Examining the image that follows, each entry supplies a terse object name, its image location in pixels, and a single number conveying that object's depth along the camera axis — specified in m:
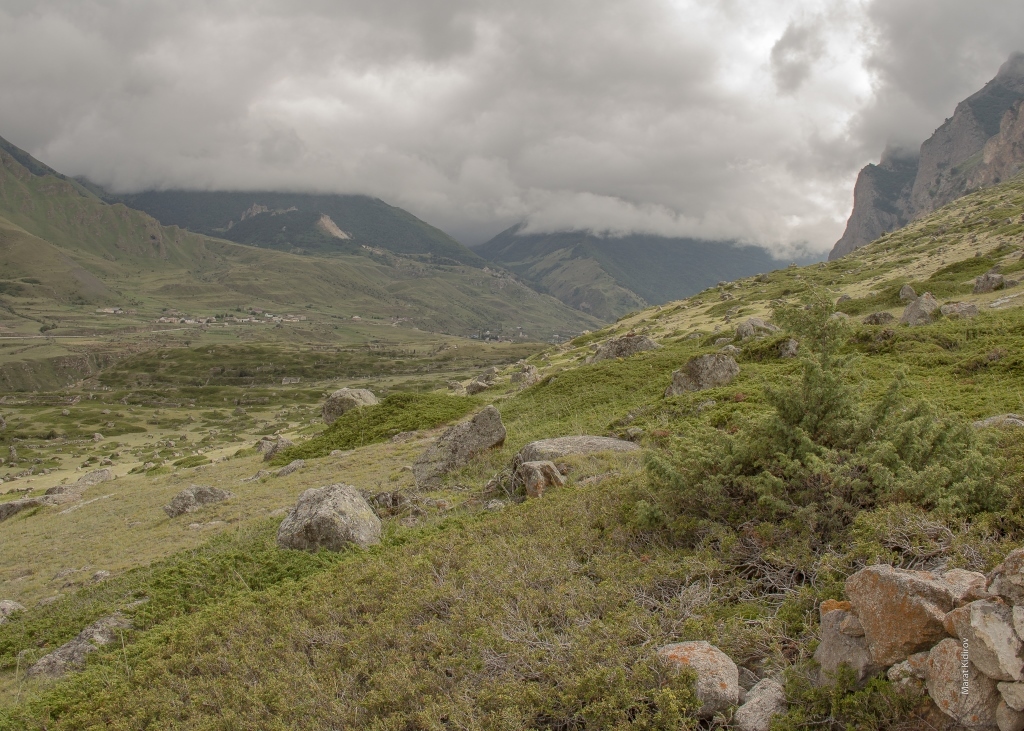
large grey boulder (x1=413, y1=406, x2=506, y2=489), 19.69
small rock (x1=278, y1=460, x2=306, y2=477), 26.47
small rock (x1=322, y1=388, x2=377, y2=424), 42.12
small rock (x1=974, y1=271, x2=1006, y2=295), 30.78
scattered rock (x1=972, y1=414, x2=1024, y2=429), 10.86
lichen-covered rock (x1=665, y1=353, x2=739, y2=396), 21.50
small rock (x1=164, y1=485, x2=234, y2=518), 21.62
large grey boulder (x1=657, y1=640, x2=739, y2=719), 5.70
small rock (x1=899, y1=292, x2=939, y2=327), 26.50
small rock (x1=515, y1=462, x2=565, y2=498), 13.82
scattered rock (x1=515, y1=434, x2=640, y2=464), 16.31
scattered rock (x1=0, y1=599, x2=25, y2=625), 13.80
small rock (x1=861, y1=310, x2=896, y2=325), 28.52
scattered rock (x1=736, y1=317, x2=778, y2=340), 32.34
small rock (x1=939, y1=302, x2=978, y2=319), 24.91
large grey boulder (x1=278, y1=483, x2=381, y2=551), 13.28
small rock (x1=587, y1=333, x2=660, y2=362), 35.69
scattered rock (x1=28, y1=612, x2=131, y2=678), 10.28
